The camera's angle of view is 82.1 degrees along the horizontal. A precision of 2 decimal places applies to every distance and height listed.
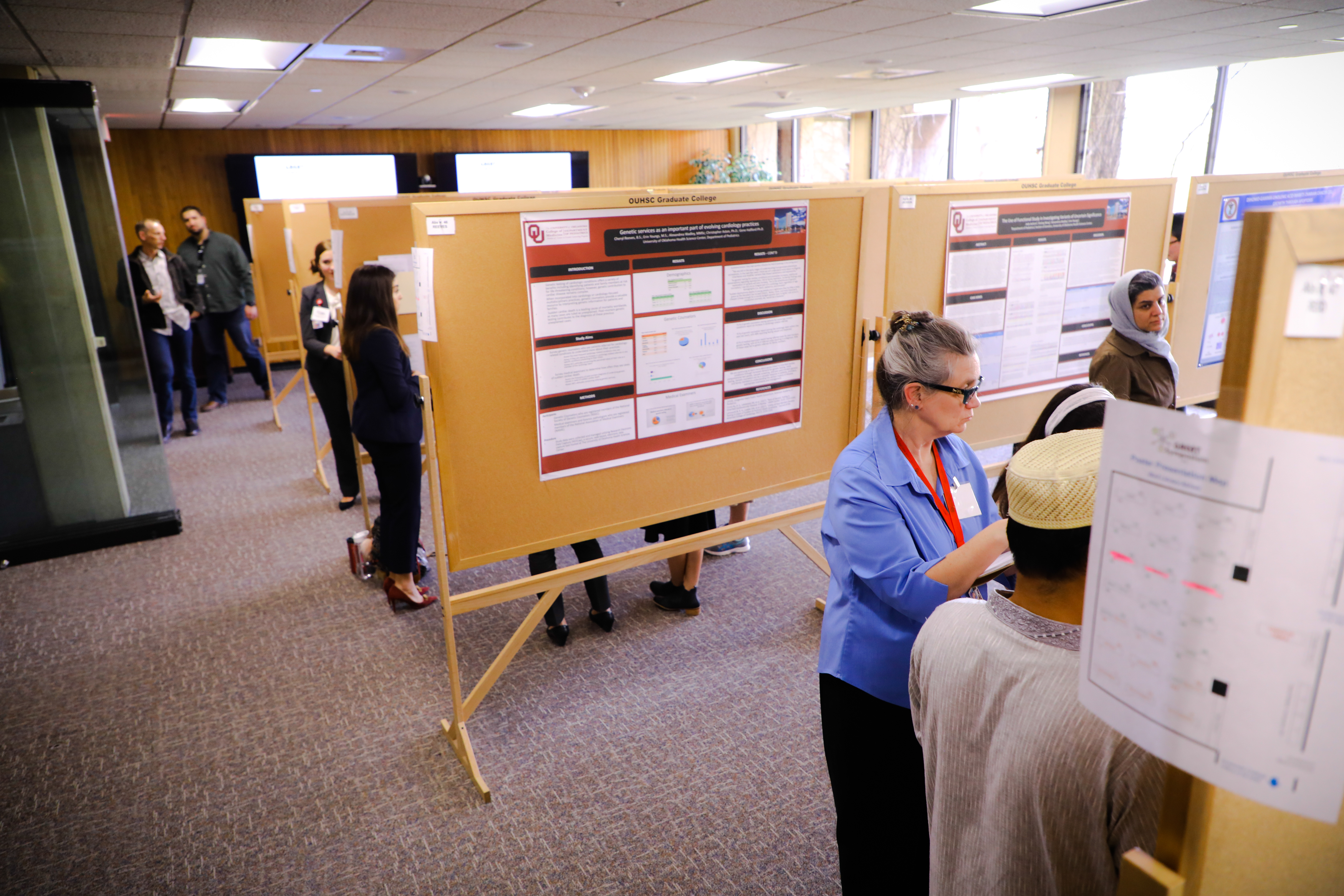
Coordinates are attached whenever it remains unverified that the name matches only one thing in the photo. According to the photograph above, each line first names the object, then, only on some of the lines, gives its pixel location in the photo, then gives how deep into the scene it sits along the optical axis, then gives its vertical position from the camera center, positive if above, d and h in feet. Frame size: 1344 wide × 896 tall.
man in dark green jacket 24.81 -0.97
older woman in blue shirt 5.23 -2.36
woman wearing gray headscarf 9.18 -1.45
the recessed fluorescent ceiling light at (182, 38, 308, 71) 16.16 +4.22
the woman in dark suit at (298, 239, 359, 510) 14.99 -1.72
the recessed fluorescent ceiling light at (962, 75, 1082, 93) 24.58 +4.60
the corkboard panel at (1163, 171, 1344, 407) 10.92 -0.57
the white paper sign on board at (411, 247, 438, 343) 7.02 -0.38
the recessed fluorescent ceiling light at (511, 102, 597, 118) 29.33 +5.07
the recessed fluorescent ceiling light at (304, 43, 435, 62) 16.52 +4.20
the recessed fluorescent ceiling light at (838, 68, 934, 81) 22.21 +4.48
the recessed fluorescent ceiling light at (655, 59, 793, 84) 21.17 +4.60
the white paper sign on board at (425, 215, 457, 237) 6.92 +0.18
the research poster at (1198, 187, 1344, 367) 11.02 -0.40
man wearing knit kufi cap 2.89 -1.97
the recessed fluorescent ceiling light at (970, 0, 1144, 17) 14.56 +4.08
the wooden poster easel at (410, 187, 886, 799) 7.27 -2.04
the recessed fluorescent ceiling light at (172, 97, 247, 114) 23.56 +4.52
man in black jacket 20.84 -1.43
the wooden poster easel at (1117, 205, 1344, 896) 1.80 -0.41
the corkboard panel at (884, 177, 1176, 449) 9.11 -0.14
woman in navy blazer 11.02 -2.21
